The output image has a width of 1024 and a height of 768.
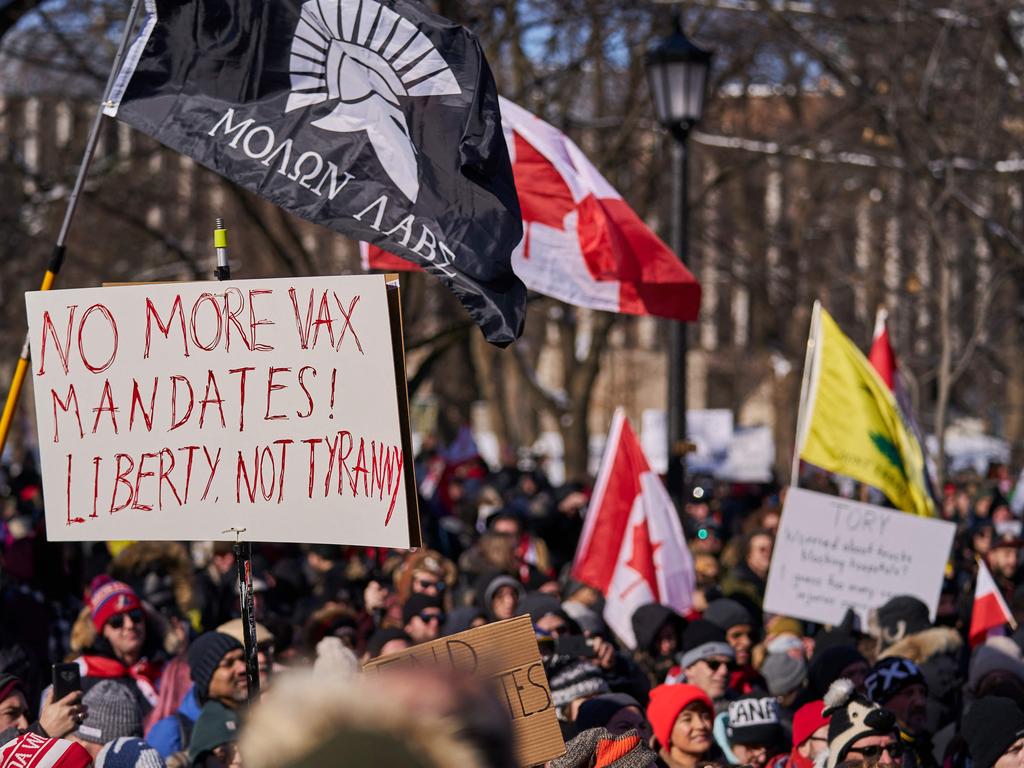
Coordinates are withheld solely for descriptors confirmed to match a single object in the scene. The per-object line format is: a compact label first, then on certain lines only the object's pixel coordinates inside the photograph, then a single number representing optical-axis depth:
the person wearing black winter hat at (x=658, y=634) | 16.14
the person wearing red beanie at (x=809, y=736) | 11.05
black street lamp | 21.73
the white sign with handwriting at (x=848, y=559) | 17.58
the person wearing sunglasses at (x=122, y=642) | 13.70
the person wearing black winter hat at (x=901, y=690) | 12.74
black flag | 10.74
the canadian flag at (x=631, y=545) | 19.64
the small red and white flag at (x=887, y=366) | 21.95
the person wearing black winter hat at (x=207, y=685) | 12.03
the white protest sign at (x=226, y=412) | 8.84
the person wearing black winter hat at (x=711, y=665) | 13.39
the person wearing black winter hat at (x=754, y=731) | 11.78
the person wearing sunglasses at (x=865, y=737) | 10.16
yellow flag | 19.48
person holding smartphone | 10.19
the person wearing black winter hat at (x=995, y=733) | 10.75
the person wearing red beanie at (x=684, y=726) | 11.44
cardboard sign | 8.48
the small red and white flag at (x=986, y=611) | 16.44
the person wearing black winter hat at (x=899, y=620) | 15.80
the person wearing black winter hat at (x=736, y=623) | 15.58
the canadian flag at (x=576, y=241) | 16.02
